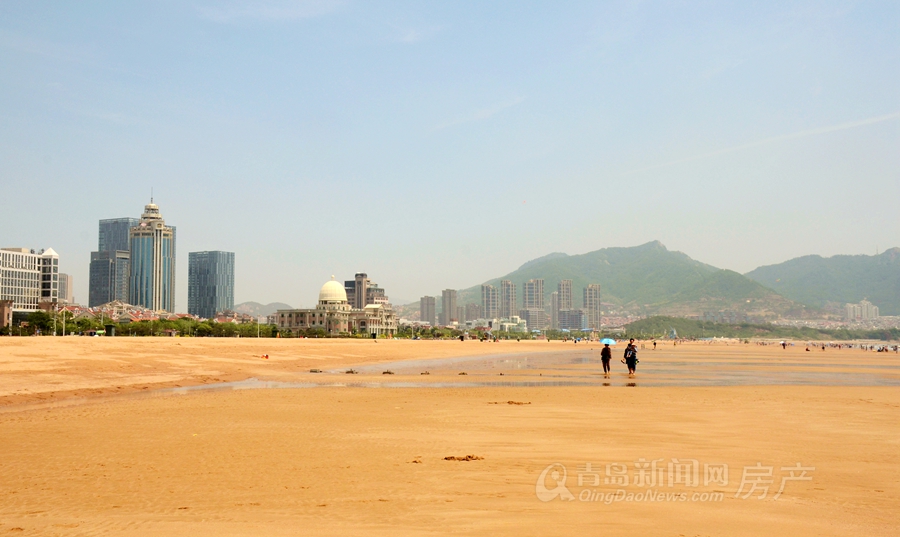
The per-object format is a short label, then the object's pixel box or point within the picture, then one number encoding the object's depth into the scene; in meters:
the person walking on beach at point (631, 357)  37.06
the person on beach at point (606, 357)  38.22
